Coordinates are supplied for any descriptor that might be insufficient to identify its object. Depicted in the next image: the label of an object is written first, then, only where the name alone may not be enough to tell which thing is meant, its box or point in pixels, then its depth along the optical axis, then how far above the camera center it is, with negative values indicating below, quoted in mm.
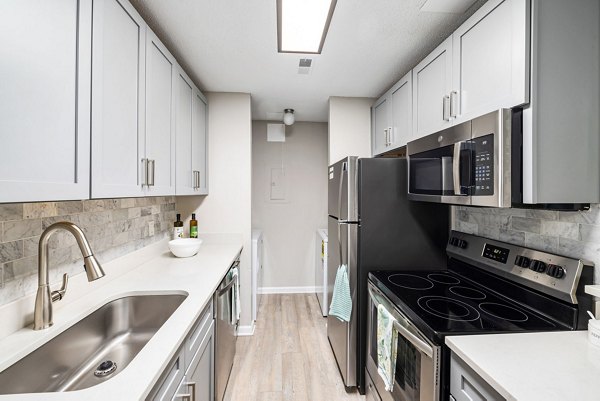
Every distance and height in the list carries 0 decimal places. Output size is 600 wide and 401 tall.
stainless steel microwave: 1105 +183
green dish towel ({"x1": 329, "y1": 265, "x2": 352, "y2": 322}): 1965 -665
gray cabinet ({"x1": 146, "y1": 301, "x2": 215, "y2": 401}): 973 -691
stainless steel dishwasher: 1711 -867
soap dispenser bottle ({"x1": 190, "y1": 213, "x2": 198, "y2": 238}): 2664 -251
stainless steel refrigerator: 1923 -192
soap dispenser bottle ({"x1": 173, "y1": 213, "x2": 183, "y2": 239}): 2549 -249
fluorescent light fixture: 1472 +1030
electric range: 1119 -486
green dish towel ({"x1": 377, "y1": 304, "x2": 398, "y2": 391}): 1432 -750
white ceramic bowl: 2213 -363
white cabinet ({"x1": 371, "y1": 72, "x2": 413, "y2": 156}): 2146 +722
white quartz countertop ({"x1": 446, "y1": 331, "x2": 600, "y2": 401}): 786 -509
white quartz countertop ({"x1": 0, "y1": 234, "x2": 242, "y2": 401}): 766 -473
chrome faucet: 980 -244
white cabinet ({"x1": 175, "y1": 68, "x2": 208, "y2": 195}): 2023 +509
